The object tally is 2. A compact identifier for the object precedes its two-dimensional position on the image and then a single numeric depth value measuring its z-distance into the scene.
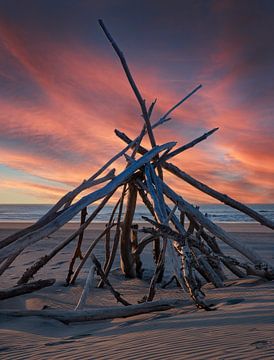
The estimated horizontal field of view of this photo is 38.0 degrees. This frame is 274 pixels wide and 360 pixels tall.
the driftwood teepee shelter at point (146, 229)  3.98
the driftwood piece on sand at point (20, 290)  4.64
